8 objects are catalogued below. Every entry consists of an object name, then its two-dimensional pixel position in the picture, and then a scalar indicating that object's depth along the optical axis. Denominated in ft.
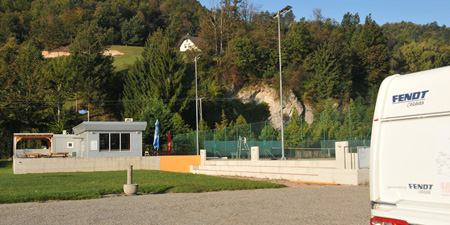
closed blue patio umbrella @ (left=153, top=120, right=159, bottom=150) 136.22
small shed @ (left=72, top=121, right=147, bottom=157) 120.67
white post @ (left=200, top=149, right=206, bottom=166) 107.45
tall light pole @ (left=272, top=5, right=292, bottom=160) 83.86
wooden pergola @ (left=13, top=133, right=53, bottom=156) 130.11
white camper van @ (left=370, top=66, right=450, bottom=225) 16.03
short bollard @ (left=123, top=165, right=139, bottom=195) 51.78
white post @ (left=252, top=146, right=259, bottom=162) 88.02
